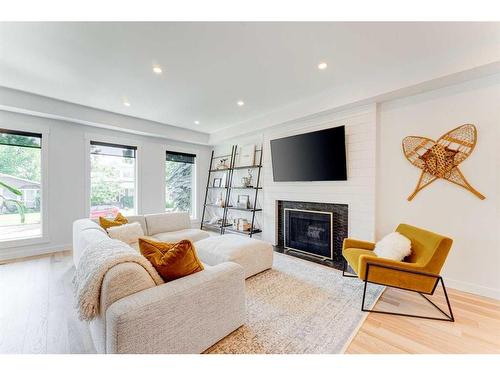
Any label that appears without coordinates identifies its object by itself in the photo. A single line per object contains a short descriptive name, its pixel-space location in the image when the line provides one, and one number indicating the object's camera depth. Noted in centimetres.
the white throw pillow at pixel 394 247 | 230
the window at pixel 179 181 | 558
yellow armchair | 200
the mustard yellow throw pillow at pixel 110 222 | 315
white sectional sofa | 117
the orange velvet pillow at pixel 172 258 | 153
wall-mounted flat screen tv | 336
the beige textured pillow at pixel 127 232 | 296
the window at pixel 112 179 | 442
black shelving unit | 467
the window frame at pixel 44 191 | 375
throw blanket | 129
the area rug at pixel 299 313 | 163
